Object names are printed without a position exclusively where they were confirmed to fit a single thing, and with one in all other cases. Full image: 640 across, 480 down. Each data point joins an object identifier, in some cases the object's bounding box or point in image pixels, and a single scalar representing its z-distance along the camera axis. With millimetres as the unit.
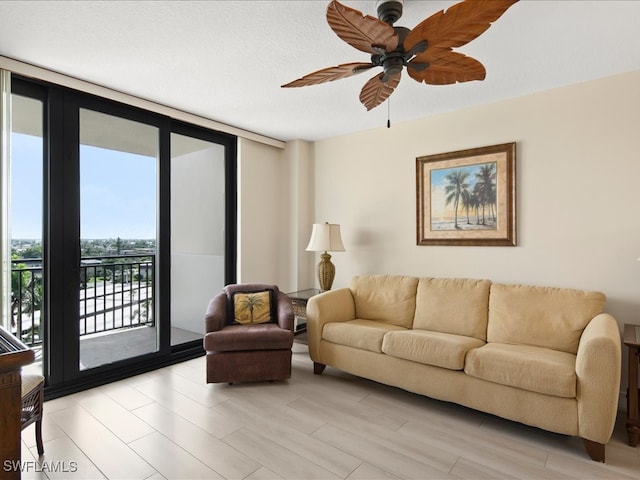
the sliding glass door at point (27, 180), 2719
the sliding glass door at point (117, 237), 3090
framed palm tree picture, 3107
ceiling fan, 1327
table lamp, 3777
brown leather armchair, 2906
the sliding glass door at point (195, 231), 4285
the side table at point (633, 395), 2105
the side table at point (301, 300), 3701
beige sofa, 1977
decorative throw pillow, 3293
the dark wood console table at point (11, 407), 1065
